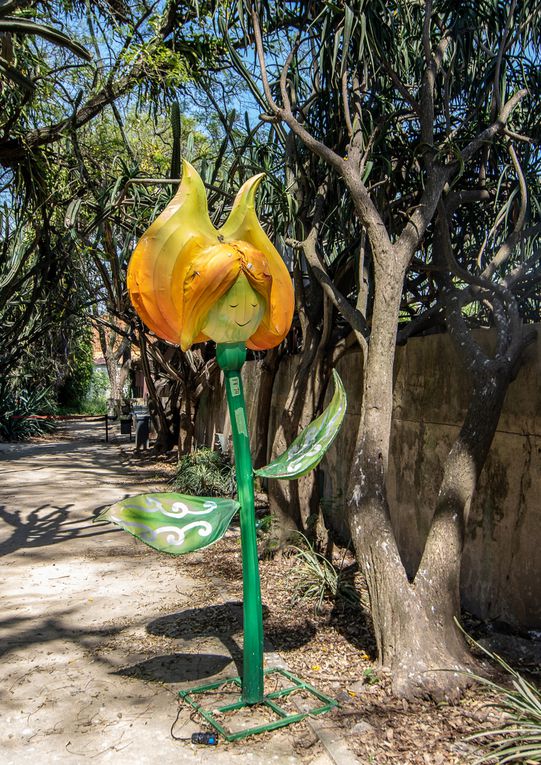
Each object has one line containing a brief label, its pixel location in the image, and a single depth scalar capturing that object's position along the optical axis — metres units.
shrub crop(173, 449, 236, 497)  9.45
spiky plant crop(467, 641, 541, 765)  2.73
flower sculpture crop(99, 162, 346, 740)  3.37
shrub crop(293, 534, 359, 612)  5.25
